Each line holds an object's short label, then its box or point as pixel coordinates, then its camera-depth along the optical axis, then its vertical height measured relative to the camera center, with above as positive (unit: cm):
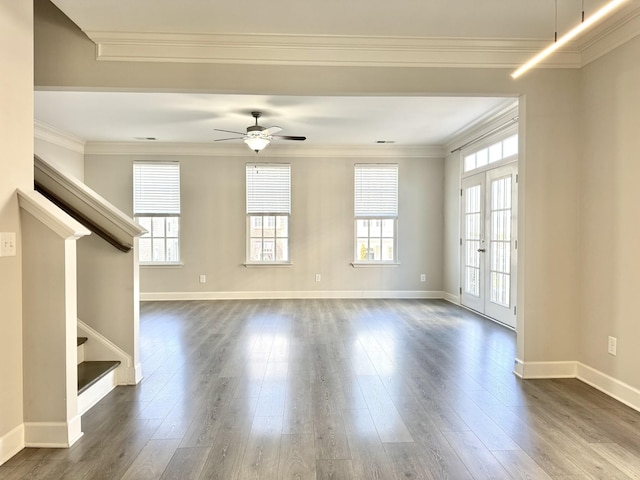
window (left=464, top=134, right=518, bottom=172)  512 +122
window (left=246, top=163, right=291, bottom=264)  730 +46
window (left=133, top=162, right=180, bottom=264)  721 +63
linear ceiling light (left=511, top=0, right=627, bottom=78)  164 +100
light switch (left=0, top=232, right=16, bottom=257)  217 -4
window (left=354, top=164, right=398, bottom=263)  743 +46
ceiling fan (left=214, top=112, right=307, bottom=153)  511 +134
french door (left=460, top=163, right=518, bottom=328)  515 -11
